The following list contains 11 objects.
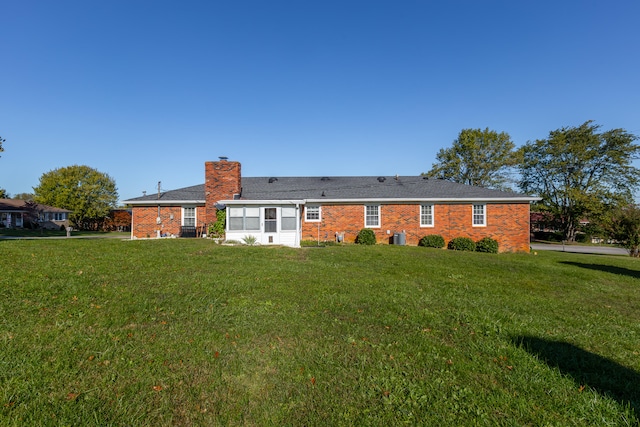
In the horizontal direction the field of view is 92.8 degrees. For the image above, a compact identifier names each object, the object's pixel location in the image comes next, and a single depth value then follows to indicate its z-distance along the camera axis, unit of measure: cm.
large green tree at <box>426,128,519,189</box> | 4172
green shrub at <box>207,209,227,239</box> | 1742
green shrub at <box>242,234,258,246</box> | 1617
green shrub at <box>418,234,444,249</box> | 1898
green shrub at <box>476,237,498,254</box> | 1862
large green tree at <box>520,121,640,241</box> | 3384
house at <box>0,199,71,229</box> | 3788
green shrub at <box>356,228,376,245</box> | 1911
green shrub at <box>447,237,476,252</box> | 1877
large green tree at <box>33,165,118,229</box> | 4209
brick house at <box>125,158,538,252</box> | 1942
